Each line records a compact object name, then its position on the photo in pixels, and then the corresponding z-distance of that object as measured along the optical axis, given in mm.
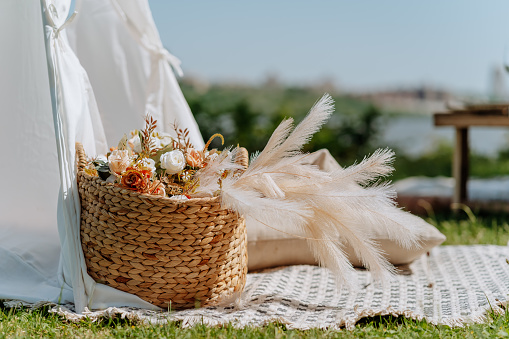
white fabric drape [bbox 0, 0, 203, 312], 2199
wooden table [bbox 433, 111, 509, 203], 3967
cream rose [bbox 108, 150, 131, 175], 1946
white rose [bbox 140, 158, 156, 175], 1938
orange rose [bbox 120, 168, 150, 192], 1871
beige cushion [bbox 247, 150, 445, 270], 2566
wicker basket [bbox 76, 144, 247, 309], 1875
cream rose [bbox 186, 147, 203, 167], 2046
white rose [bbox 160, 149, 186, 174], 1972
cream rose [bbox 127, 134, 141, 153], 2127
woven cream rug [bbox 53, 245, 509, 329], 1880
